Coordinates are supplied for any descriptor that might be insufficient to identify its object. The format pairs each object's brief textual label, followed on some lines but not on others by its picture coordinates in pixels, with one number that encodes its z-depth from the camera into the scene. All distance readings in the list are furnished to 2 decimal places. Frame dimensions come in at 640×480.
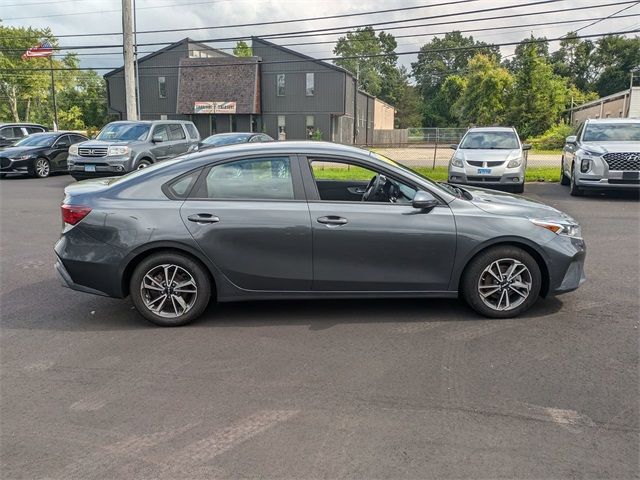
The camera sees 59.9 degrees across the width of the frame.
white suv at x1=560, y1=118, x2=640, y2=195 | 12.34
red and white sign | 43.28
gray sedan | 4.78
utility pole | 19.97
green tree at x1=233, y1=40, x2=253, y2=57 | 77.34
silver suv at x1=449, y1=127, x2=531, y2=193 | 13.76
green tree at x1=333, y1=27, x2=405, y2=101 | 94.38
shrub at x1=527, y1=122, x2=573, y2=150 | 38.47
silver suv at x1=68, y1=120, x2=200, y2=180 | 14.76
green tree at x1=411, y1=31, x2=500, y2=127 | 103.94
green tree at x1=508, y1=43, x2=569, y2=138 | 45.41
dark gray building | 43.04
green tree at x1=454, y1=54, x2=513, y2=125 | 55.03
